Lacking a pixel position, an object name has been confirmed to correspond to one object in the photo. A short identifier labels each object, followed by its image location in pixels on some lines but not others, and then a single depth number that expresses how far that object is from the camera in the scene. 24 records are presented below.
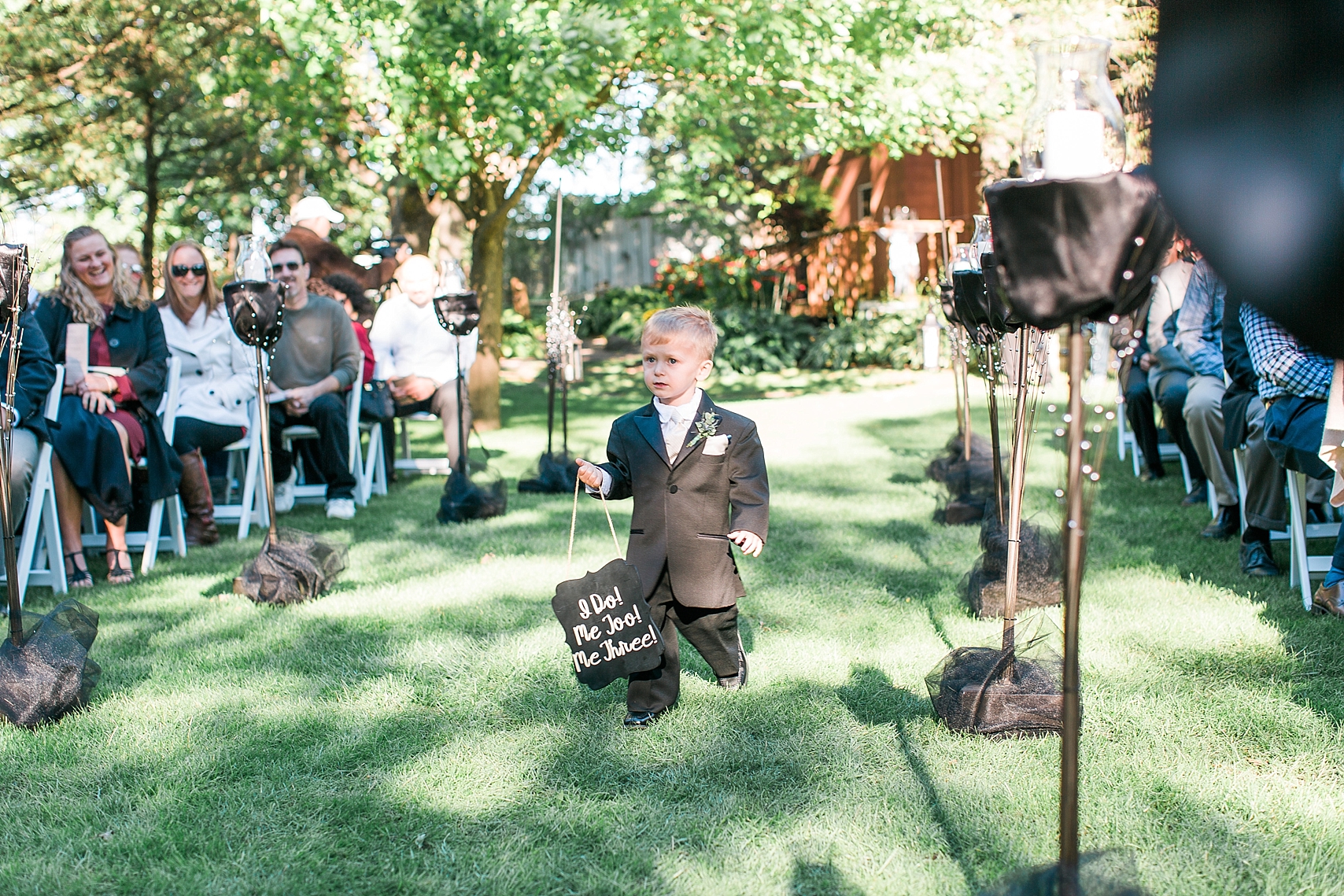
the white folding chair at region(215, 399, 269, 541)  6.57
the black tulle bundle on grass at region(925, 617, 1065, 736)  3.11
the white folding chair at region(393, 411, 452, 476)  8.66
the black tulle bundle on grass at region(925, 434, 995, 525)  6.06
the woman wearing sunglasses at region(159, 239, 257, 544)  6.34
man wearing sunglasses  7.12
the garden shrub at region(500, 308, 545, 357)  21.89
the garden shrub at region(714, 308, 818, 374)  17.44
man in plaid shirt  4.10
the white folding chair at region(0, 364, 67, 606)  5.00
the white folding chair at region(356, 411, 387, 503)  7.72
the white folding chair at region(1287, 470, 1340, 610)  4.28
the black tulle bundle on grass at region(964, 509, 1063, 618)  4.16
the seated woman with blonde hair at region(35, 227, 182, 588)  5.36
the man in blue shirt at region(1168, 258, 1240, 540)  5.54
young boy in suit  3.36
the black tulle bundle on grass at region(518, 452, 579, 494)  7.49
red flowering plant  18.81
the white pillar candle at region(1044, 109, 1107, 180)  1.79
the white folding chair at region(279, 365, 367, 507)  7.22
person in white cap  9.16
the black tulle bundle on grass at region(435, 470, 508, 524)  6.58
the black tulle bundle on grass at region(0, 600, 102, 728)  3.40
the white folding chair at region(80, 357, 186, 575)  5.76
